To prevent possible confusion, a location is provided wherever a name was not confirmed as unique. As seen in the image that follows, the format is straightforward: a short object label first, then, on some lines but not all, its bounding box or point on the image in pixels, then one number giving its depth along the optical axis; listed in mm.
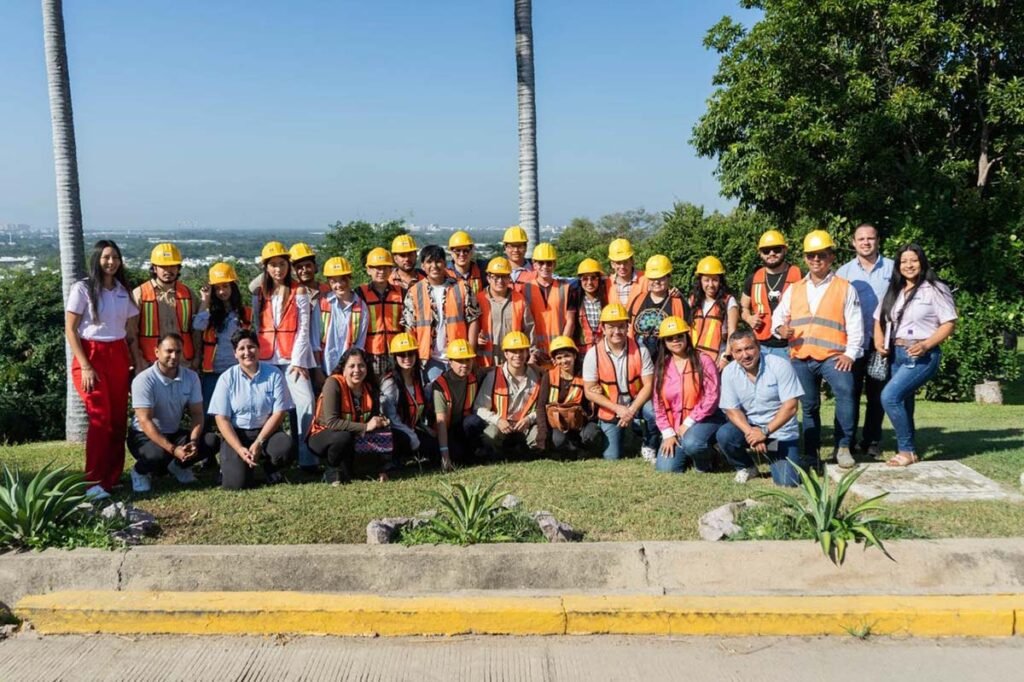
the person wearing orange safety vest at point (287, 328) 6863
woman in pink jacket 6715
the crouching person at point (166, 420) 6336
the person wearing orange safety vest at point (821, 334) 6543
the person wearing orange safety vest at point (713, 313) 7281
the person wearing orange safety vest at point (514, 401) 7176
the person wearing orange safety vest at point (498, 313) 7562
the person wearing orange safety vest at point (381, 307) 7184
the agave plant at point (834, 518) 4430
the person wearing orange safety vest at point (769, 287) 7004
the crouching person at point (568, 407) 7371
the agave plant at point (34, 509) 4652
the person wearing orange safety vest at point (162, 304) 6707
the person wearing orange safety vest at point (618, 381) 7270
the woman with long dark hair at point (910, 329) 6520
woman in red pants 6031
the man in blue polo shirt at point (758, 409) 6227
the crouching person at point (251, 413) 6340
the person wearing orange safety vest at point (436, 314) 7332
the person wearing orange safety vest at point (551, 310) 7734
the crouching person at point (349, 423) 6359
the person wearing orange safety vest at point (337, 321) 7035
